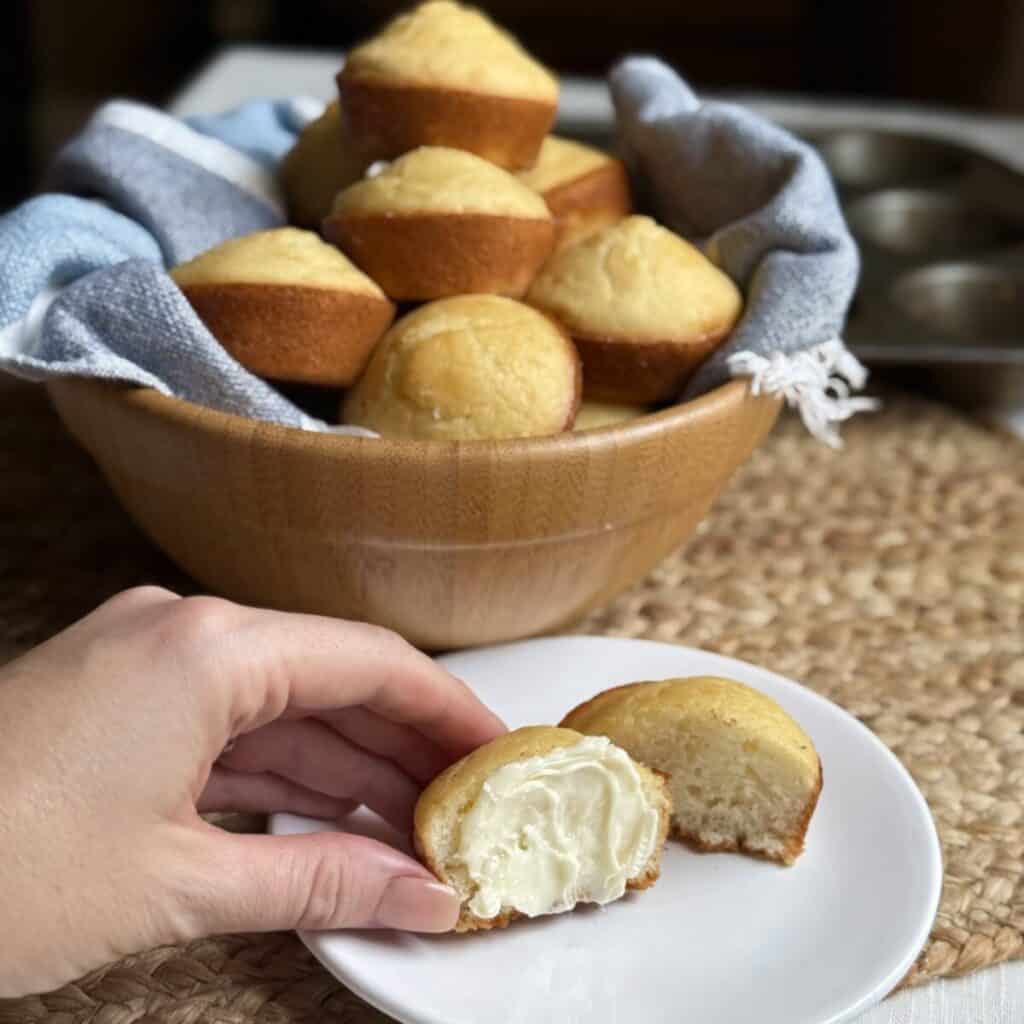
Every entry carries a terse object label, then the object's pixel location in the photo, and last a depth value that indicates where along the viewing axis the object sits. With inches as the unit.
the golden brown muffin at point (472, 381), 33.3
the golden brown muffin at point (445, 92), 39.0
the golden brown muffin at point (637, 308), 35.8
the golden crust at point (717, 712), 29.2
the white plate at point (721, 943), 25.4
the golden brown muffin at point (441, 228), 36.3
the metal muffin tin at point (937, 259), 48.4
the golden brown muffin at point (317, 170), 42.4
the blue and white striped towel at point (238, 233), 33.8
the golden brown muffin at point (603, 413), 36.1
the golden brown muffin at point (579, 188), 40.8
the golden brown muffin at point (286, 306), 34.5
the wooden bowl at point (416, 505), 31.0
